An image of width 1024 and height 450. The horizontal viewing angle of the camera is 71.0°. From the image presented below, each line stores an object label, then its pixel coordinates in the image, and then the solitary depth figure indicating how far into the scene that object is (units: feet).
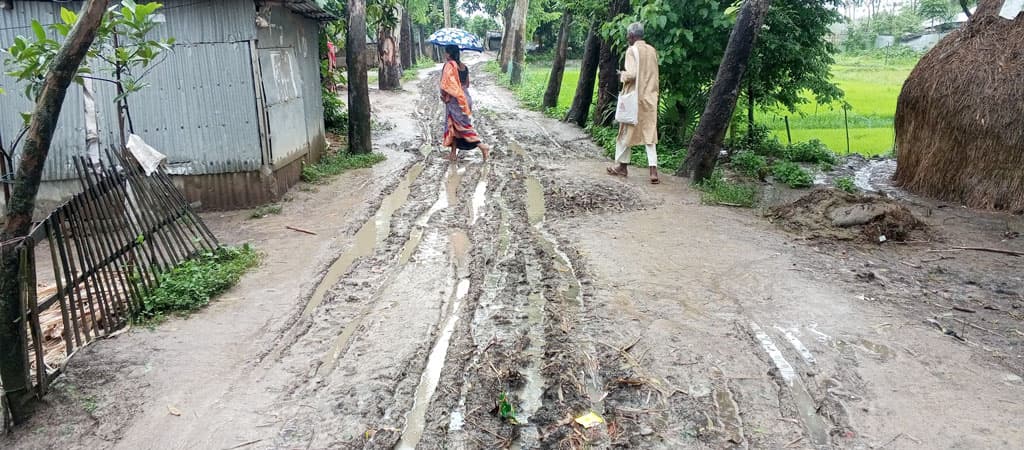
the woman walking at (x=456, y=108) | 35.22
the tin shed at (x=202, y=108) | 26.37
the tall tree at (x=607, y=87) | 45.42
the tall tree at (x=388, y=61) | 75.61
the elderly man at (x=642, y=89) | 30.48
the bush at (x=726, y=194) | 27.58
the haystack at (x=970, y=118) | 26.90
